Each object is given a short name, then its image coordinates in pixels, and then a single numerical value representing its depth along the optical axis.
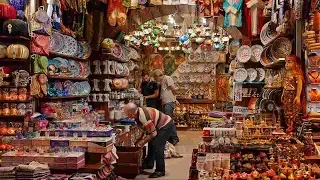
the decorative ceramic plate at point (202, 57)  14.80
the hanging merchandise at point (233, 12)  7.49
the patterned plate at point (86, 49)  8.05
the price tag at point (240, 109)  7.29
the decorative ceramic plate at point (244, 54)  7.42
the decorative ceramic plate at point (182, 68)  14.95
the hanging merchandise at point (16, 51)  5.76
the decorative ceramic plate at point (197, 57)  14.82
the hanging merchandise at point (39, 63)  6.00
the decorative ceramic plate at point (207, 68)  14.84
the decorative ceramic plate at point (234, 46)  8.77
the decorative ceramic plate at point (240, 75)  7.55
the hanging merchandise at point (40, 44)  5.94
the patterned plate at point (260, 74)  7.39
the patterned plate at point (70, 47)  7.20
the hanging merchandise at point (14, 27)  5.71
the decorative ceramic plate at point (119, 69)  9.32
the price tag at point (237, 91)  7.75
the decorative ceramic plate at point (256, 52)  7.30
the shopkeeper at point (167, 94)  9.53
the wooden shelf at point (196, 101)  14.59
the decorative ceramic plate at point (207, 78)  14.87
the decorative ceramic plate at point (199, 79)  14.85
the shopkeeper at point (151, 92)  9.60
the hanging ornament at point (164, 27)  10.86
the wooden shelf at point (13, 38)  5.80
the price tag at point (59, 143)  4.63
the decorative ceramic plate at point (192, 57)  14.85
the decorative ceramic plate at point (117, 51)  9.17
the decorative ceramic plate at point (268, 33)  6.07
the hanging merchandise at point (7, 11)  5.66
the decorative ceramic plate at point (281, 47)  5.37
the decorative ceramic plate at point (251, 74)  7.49
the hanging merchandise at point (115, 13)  8.11
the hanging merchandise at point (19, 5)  5.84
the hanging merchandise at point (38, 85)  5.95
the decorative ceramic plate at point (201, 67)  14.83
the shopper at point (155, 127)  5.86
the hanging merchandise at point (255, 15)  7.05
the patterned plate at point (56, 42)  6.77
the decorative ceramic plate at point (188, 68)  14.91
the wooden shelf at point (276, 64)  5.56
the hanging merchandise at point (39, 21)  5.79
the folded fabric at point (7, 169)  4.05
